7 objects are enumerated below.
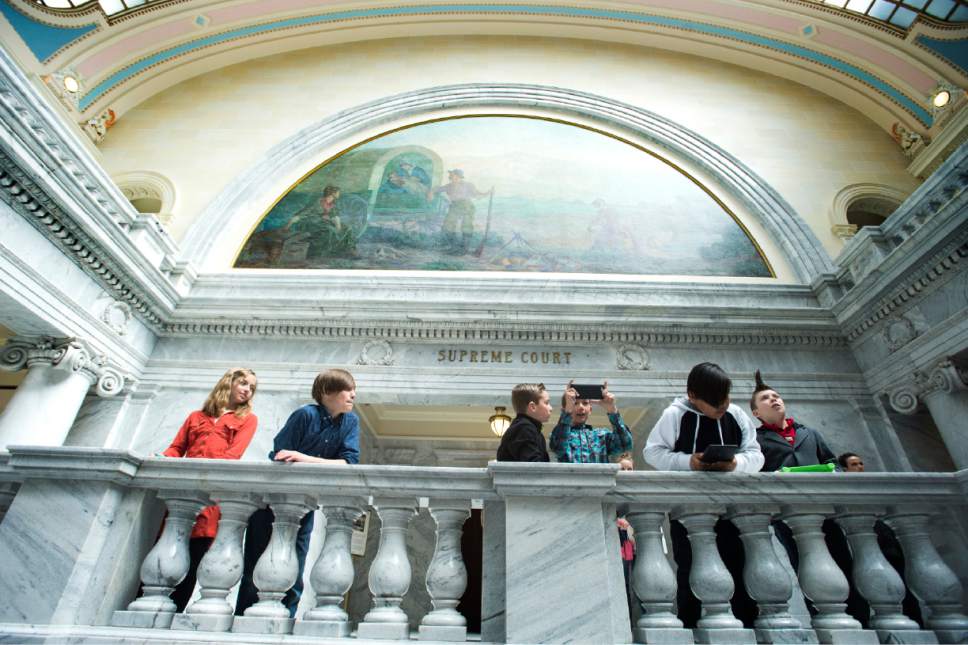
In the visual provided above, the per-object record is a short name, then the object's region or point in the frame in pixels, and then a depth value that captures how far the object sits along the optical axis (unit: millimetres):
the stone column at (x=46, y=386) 4824
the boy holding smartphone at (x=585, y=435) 2961
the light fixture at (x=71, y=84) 7971
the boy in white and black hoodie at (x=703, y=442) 2158
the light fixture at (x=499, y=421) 5590
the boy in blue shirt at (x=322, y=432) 2395
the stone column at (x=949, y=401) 4738
